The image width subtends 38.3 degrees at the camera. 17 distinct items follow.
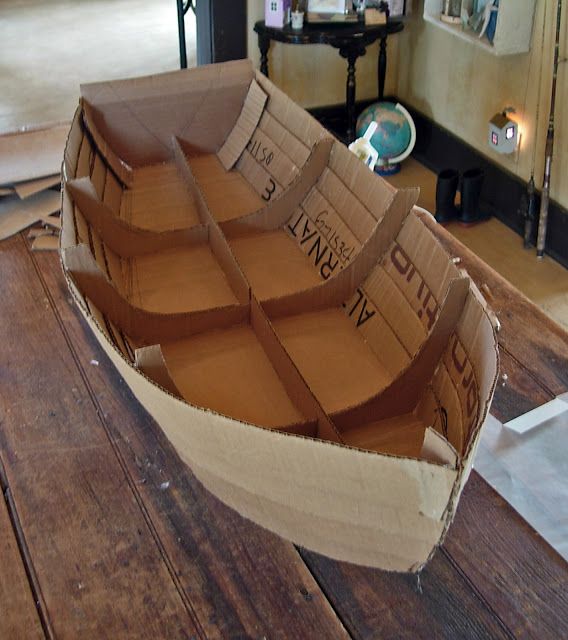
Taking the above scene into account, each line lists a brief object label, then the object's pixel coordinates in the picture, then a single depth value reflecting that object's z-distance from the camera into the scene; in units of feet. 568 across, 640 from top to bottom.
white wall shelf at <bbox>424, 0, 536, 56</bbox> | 9.98
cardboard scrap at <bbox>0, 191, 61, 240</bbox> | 6.05
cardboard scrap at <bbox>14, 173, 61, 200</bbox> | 6.45
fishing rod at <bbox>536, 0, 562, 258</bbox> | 9.67
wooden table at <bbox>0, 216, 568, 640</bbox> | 3.16
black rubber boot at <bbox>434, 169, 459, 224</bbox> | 11.43
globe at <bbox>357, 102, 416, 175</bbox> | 12.63
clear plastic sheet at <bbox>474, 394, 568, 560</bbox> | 3.48
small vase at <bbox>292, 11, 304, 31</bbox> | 11.51
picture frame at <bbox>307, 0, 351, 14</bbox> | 11.71
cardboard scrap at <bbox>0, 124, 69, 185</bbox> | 6.61
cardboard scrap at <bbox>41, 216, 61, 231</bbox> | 6.01
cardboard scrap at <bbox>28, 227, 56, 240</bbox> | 5.95
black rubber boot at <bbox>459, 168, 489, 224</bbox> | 11.37
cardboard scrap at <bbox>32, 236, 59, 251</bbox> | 5.79
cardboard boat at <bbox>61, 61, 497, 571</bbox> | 3.07
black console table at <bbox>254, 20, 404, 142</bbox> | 11.47
